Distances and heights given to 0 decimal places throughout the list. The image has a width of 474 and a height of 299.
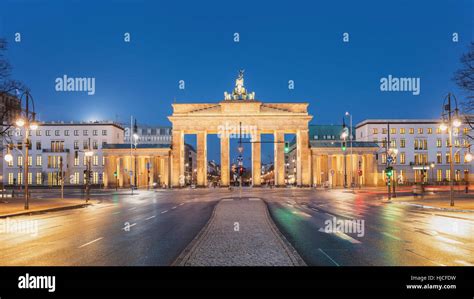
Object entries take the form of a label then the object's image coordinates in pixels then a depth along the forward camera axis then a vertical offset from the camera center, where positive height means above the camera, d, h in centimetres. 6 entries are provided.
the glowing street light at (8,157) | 3328 +64
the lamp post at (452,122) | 3179 +293
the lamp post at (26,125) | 3137 +297
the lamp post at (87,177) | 4362 -143
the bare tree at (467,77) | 3219 +633
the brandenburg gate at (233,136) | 9419 +432
